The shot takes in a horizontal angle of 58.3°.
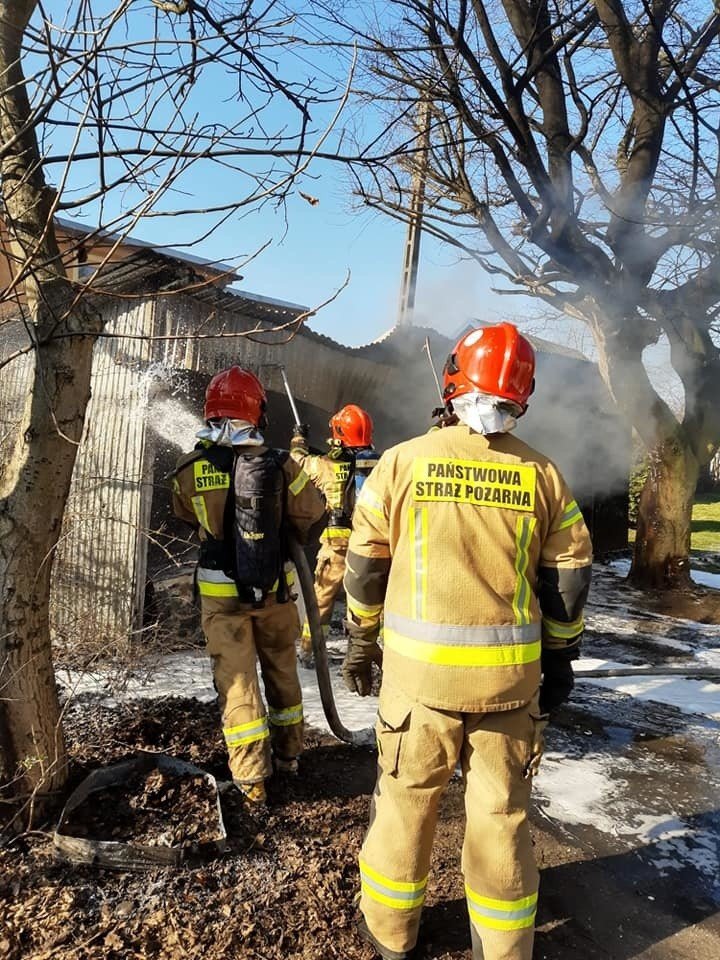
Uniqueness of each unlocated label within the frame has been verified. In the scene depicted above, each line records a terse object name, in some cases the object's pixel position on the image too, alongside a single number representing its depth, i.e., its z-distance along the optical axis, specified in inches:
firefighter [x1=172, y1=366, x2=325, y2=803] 119.0
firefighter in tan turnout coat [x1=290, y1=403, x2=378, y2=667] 216.4
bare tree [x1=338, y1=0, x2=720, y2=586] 278.8
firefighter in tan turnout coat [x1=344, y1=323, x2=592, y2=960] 80.7
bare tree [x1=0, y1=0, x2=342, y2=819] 92.0
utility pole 437.1
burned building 209.3
